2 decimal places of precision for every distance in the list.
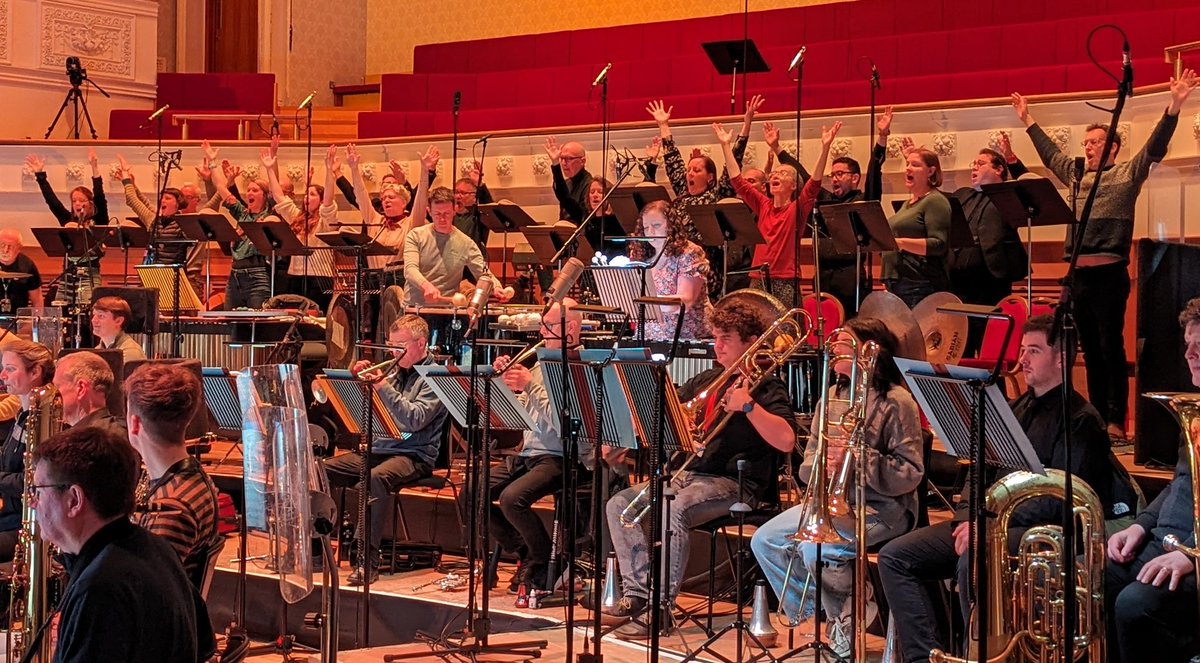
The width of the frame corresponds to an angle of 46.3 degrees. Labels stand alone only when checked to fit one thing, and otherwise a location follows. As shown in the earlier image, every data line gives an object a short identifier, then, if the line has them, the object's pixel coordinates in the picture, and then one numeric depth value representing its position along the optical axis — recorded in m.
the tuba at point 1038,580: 3.77
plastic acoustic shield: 3.83
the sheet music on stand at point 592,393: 4.75
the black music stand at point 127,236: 9.34
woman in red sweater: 7.49
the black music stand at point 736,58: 8.71
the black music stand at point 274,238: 8.38
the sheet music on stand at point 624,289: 6.52
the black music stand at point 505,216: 8.23
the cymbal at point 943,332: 6.68
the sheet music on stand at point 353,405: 5.84
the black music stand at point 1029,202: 5.96
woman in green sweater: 6.84
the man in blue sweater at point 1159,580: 3.68
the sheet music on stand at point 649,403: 4.63
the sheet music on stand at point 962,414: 3.74
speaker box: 5.58
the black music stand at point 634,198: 7.25
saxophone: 3.49
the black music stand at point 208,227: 8.78
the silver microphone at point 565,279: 4.47
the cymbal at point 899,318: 5.55
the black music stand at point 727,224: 6.67
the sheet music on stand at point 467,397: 5.43
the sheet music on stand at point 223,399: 6.31
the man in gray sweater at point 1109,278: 6.36
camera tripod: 12.64
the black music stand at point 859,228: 6.41
